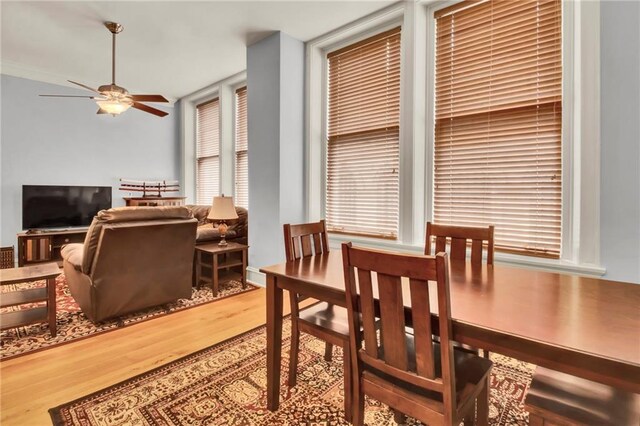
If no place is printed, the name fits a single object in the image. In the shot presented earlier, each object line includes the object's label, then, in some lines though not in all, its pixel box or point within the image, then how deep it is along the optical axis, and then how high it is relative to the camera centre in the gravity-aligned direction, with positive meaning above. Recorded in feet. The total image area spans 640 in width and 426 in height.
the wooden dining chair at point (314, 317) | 5.02 -2.02
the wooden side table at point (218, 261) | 11.36 -2.15
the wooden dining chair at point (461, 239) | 5.88 -0.60
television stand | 14.16 -1.74
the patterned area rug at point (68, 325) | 7.52 -3.32
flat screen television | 14.96 +0.19
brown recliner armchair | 8.08 -1.52
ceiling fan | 9.95 +3.78
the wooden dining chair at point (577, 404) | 3.03 -2.06
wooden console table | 17.42 +0.46
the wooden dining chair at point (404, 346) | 3.11 -1.57
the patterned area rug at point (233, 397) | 5.12 -3.52
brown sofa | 12.80 -1.00
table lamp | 12.00 -0.09
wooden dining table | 2.61 -1.14
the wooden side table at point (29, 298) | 7.46 -2.37
